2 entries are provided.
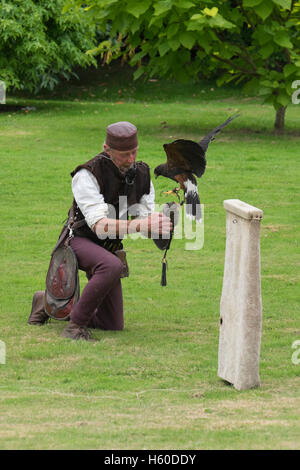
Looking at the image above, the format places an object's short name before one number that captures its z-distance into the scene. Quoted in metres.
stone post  12.20
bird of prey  14.02
